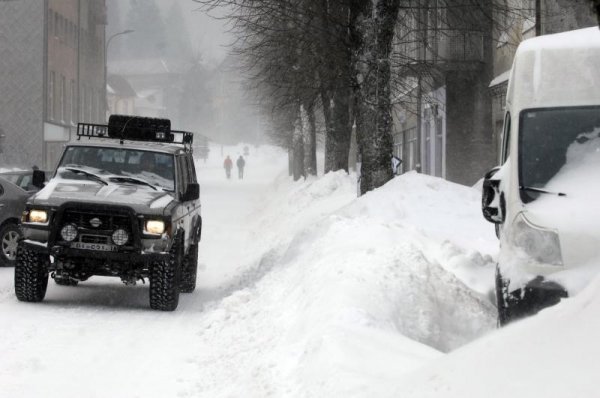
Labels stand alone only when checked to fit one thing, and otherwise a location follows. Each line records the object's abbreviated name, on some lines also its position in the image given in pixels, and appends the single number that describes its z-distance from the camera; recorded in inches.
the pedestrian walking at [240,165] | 3048.7
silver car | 674.2
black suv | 465.7
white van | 301.4
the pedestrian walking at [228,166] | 3034.0
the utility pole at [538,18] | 779.8
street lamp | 2792.8
